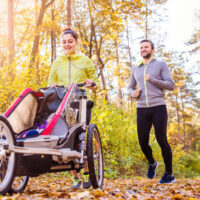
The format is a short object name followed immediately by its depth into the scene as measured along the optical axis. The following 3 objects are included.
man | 5.36
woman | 4.66
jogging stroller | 3.05
